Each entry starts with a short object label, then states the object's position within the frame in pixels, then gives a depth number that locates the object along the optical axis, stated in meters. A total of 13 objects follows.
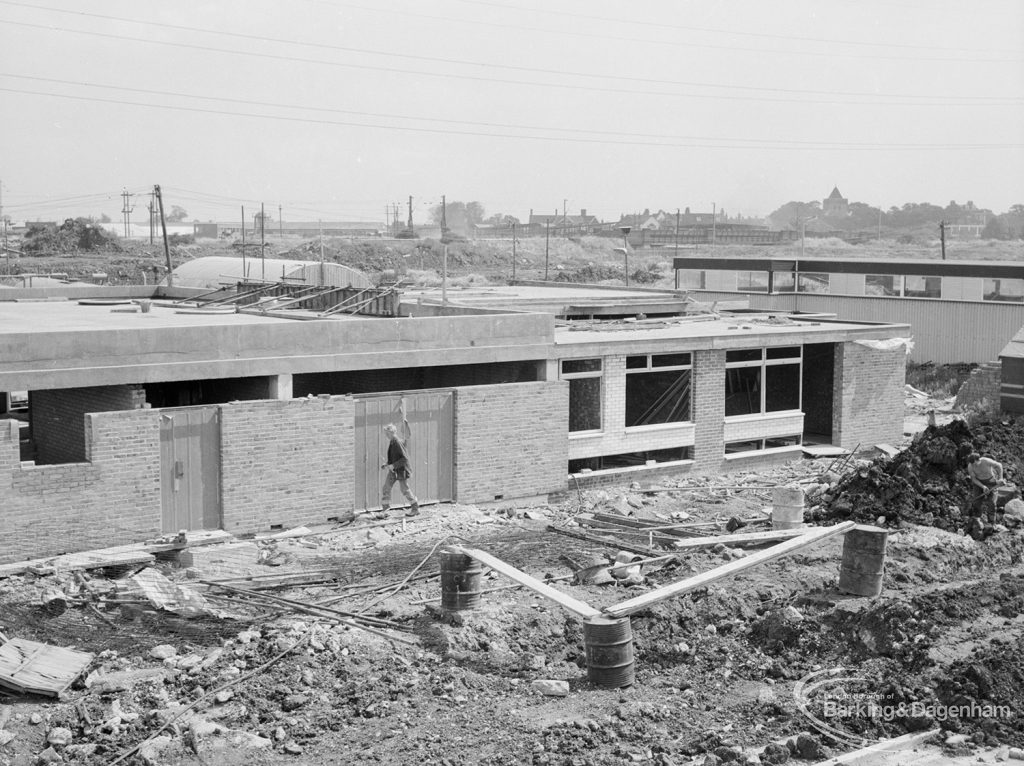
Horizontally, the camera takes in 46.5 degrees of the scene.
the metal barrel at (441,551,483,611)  13.41
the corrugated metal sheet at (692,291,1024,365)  35.16
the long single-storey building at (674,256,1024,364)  35.47
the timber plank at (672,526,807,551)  15.95
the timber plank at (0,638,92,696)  11.41
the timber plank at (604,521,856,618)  12.36
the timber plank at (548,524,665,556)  16.17
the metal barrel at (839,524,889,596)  14.11
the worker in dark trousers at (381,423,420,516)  17.97
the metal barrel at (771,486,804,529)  16.92
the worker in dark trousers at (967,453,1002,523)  17.83
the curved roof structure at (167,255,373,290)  30.44
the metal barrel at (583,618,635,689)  11.86
